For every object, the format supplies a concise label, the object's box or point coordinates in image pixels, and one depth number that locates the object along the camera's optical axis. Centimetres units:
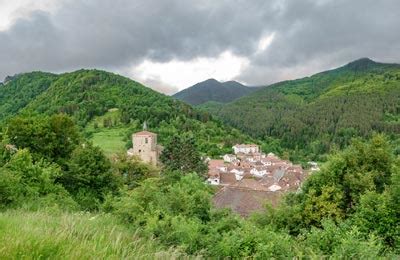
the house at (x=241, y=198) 2786
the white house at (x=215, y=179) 6616
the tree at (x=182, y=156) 5625
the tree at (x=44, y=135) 2727
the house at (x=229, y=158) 10009
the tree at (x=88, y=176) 2567
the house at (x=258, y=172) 8181
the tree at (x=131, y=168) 3808
